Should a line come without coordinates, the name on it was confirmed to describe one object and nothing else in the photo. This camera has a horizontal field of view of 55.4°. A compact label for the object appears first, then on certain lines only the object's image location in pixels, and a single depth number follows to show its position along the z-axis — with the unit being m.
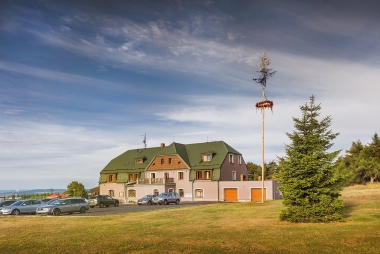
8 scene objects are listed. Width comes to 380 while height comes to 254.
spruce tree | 21.31
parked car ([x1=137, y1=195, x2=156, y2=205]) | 48.74
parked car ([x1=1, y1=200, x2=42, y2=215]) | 36.25
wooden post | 39.66
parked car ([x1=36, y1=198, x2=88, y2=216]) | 34.47
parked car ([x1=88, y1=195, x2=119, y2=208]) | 45.78
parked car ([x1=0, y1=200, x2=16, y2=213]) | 40.31
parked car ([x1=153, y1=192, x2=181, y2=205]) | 48.25
